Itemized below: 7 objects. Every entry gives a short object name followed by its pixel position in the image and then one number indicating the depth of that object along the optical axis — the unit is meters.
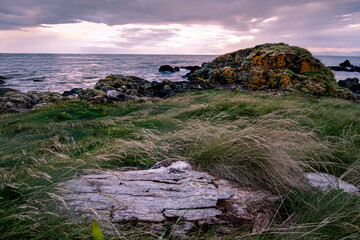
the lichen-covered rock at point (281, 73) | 10.05
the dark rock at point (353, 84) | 14.73
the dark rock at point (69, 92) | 16.94
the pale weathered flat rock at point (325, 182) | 1.77
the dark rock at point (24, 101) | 11.09
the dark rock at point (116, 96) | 10.84
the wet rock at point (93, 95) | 10.22
